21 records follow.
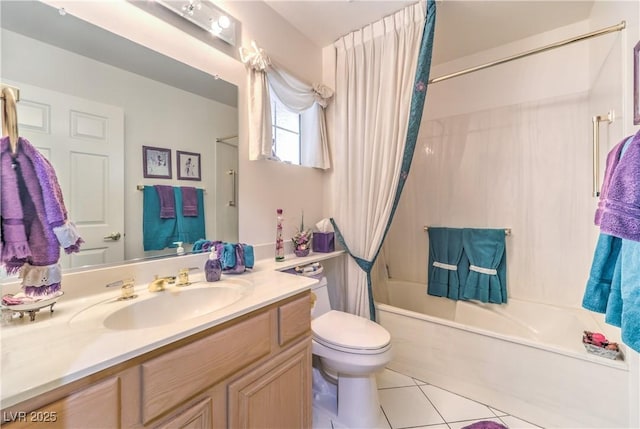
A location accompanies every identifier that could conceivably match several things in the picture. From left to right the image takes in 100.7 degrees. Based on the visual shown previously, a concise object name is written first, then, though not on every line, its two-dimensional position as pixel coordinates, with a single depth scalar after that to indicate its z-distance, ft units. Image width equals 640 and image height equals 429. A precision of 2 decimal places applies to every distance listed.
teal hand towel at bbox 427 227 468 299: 7.40
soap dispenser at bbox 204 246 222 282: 3.97
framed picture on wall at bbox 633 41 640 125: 3.61
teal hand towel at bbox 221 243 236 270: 4.20
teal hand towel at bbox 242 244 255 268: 4.44
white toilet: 4.31
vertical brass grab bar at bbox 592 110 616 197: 4.28
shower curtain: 5.46
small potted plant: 5.91
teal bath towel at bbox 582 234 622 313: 3.07
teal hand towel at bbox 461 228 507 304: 6.87
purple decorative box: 6.35
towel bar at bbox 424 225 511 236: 6.96
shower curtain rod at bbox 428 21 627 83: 4.24
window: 5.93
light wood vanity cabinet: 1.86
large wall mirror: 2.95
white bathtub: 4.39
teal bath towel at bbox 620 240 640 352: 2.48
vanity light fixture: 4.09
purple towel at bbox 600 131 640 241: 2.41
